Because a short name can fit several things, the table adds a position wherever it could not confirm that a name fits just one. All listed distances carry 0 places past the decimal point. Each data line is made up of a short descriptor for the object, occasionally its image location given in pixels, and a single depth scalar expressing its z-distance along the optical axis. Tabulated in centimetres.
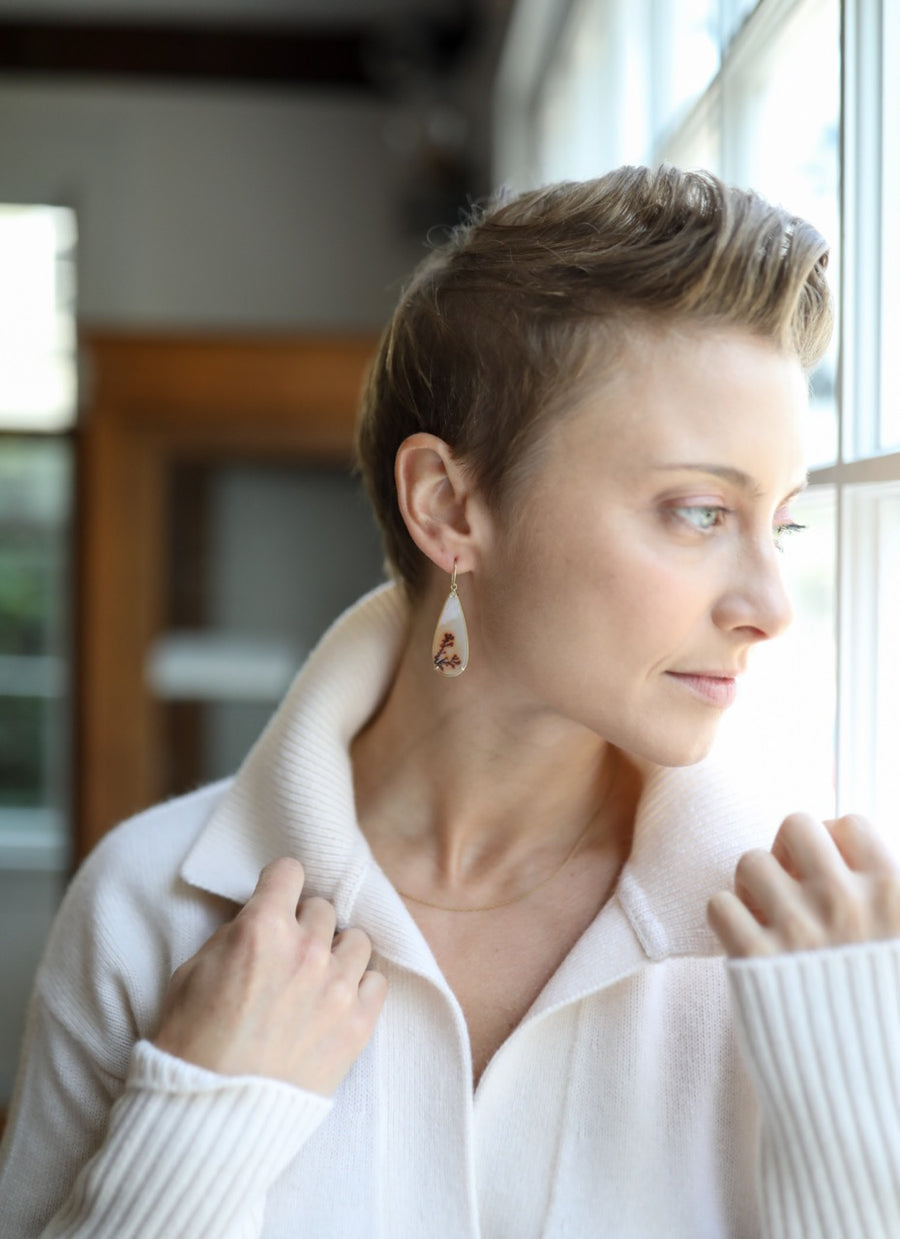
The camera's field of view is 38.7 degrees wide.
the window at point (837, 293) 98
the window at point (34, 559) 390
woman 87
